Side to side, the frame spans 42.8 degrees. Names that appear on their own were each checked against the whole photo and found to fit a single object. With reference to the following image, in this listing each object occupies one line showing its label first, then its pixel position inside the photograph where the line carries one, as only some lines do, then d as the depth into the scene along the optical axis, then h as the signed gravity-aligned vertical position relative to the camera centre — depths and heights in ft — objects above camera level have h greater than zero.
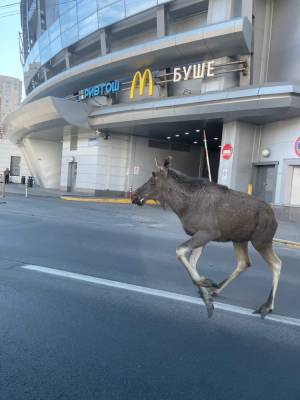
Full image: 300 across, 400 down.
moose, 14.42 -1.35
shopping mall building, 67.56 +18.32
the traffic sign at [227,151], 72.74 +5.62
